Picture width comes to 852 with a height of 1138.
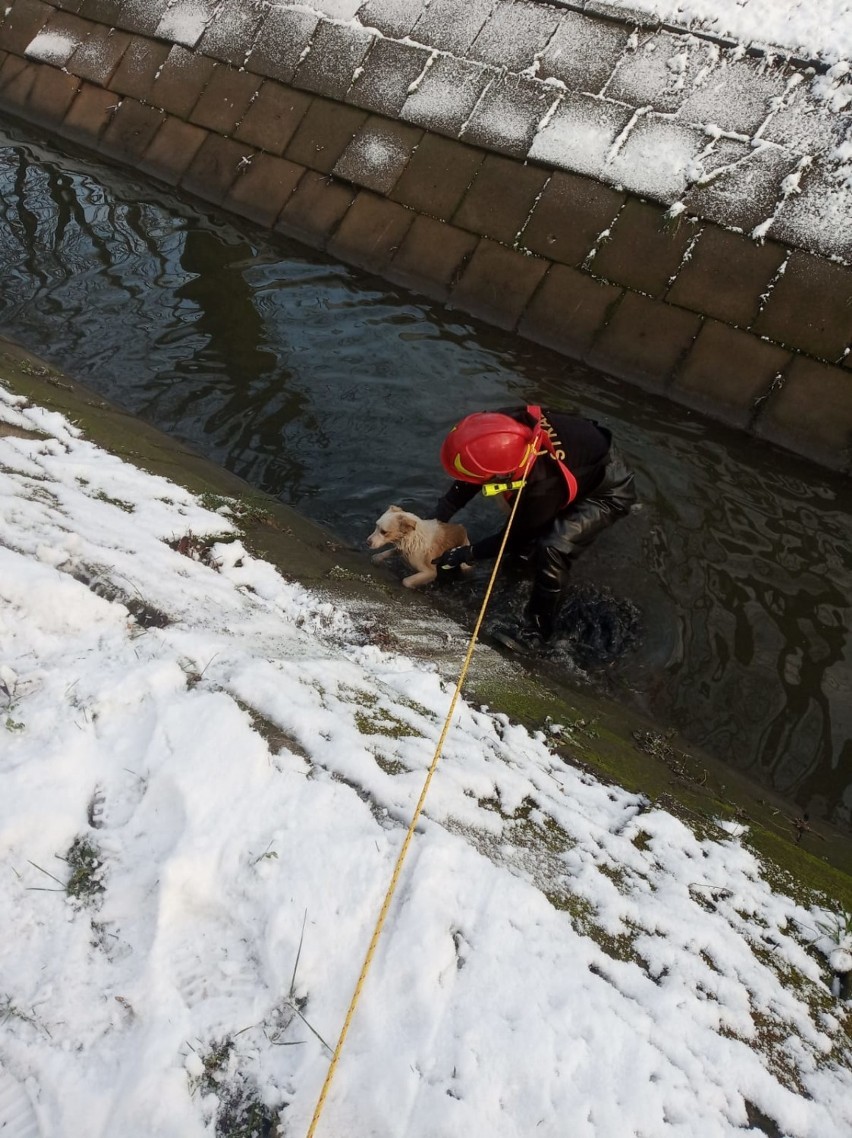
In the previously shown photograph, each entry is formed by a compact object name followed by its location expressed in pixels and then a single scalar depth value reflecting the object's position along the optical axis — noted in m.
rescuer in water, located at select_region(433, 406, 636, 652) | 3.75
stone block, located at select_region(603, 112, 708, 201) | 6.34
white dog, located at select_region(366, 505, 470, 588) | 4.50
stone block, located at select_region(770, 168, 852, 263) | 5.76
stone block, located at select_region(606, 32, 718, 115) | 6.54
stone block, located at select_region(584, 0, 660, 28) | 6.82
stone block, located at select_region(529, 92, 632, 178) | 6.65
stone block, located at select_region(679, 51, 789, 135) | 6.26
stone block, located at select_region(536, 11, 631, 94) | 6.87
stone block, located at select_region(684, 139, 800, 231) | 6.04
